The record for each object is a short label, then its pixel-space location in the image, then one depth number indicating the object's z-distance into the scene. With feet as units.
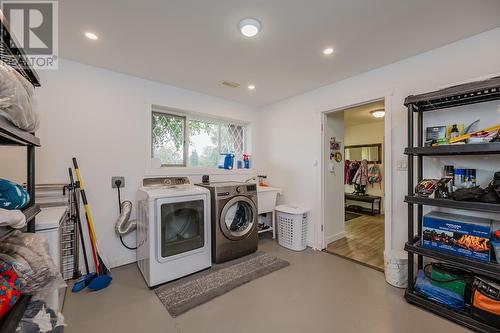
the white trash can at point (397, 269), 6.93
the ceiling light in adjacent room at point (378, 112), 13.30
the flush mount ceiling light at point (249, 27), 5.50
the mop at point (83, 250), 6.86
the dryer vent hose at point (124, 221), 7.98
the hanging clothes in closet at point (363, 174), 17.90
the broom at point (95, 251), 7.05
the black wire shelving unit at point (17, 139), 2.44
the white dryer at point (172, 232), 6.89
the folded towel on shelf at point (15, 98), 2.68
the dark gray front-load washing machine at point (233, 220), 8.63
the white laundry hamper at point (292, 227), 10.06
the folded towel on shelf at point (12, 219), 2.50
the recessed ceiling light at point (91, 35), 6.03
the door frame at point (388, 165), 7.76
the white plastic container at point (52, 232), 4.63
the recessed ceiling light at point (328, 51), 6.83
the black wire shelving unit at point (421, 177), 5.00
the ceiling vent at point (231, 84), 9.60
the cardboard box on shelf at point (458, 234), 5.20
